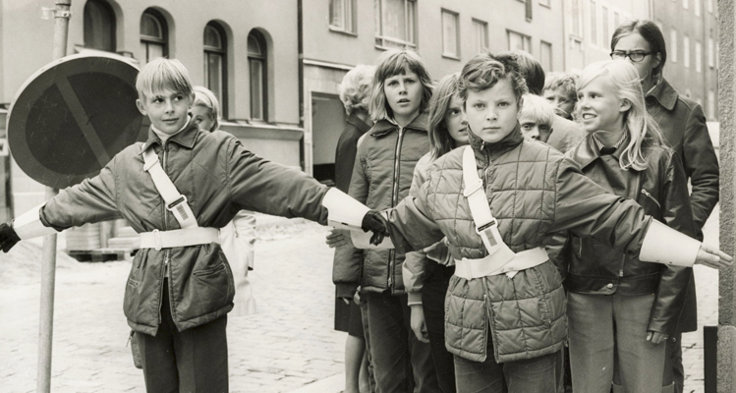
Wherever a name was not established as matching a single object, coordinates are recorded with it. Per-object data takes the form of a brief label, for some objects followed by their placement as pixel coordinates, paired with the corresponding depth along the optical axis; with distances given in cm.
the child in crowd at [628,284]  424
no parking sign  454
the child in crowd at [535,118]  525
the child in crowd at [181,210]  398
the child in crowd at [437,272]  456
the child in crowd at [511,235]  359
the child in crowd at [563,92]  666
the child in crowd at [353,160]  591
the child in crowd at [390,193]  494
